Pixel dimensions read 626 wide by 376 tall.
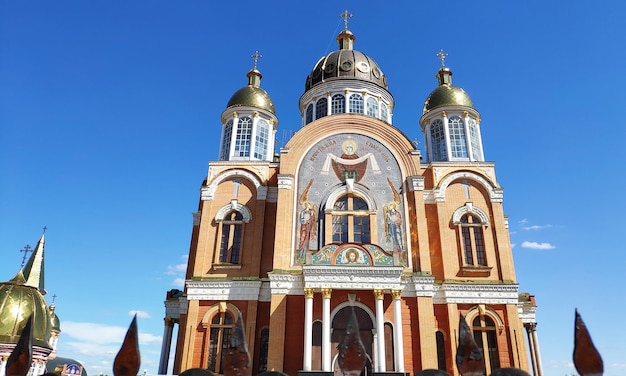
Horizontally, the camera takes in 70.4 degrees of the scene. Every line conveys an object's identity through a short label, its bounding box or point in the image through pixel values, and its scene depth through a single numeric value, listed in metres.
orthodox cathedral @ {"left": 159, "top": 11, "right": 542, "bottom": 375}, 18.94
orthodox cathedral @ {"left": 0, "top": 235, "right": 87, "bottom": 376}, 18.78
